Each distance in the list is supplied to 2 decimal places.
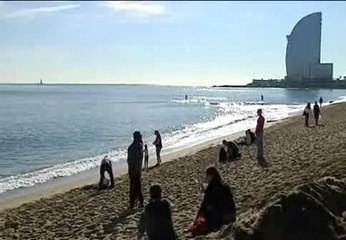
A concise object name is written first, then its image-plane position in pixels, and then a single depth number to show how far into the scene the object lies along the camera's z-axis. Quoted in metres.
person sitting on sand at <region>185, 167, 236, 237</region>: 7.02
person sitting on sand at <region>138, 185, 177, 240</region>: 6.70
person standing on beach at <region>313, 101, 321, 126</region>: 28.92
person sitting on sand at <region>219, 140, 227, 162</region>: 16.48
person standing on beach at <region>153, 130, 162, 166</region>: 19.32
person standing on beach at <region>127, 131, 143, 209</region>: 9.99
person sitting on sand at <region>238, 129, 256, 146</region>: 20.88
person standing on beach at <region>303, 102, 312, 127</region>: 28.34
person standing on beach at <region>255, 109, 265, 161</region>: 14.91
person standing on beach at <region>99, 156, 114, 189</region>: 13.88
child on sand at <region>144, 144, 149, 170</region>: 18.10
